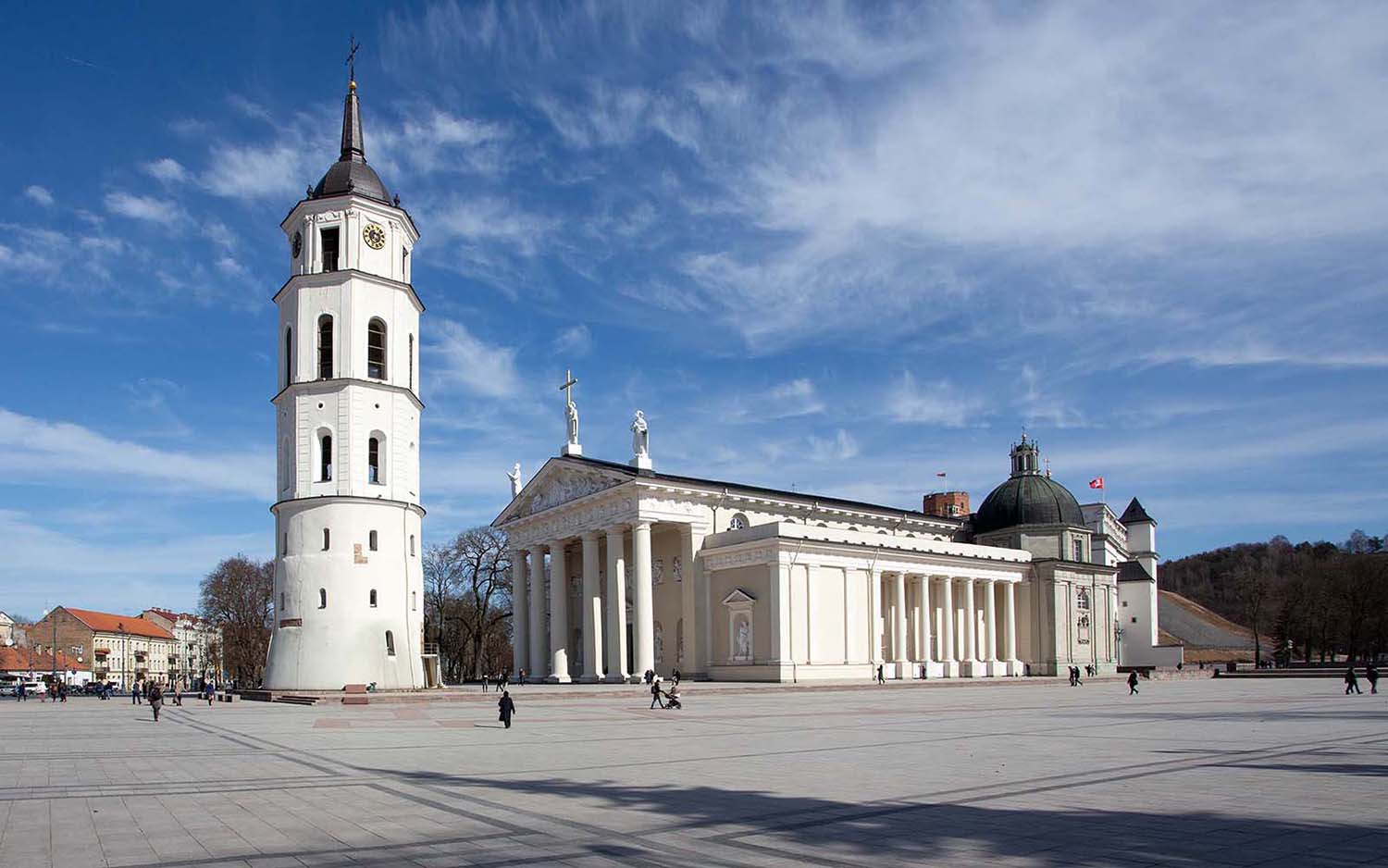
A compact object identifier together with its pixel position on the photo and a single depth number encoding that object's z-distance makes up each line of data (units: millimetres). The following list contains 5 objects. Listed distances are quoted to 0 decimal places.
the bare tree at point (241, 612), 76438
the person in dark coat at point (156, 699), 32500
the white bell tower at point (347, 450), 43750
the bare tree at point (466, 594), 82250
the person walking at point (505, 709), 26156
